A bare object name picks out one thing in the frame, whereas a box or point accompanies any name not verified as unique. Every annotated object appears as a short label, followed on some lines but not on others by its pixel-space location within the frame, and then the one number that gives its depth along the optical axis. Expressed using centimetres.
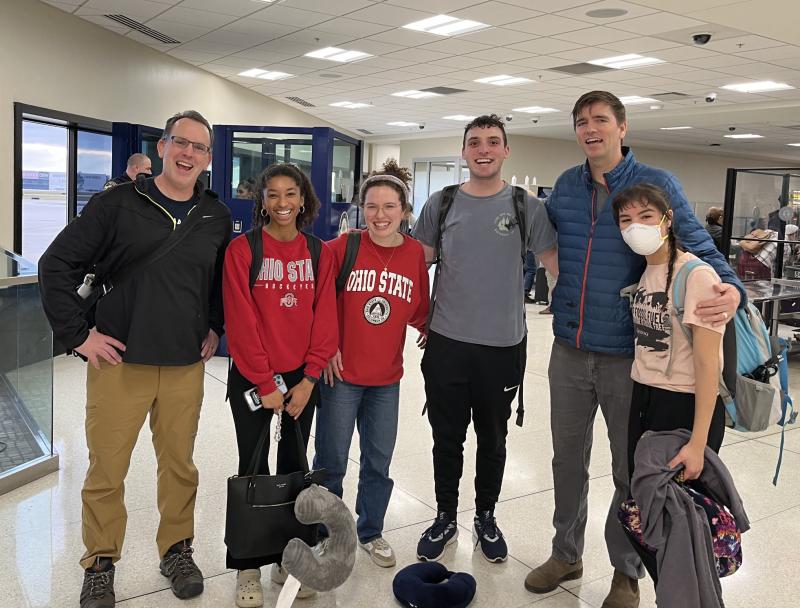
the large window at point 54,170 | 806
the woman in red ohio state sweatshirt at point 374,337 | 267
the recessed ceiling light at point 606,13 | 710
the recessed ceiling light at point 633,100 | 1244
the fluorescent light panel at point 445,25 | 798
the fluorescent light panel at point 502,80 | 1124
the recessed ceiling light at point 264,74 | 1195
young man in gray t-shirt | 266
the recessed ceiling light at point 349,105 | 1524
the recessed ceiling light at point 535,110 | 1435
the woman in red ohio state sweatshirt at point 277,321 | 241
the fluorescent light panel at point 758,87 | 1084
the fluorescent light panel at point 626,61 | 927
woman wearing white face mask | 206
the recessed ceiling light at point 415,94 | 1326
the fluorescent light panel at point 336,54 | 993
